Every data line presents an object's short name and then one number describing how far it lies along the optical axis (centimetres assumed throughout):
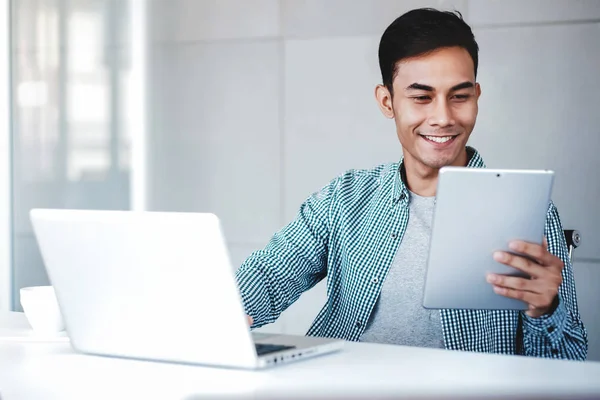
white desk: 129
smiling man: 214
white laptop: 138
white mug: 179
